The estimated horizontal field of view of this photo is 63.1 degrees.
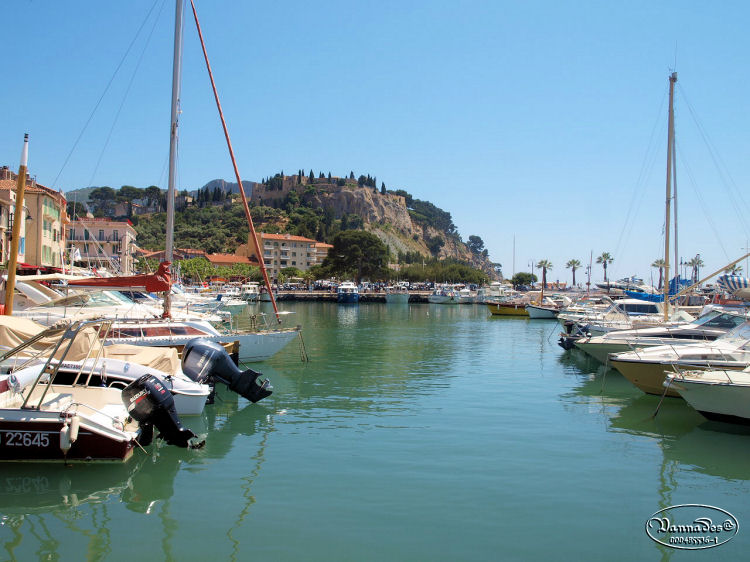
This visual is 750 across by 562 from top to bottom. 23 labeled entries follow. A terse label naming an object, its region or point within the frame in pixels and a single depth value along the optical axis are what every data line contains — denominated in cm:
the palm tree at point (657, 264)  12609
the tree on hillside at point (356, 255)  13762
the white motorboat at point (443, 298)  12619
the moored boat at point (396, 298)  12588
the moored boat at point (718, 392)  1639
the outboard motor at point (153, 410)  1352
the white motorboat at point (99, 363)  1452
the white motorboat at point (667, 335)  2591
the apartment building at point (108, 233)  10019
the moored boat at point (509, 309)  7894
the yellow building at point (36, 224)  4478
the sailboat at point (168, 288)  2278
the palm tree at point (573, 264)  16600
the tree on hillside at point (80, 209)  17781
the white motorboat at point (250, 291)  10415
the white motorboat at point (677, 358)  1971
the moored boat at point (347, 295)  11138
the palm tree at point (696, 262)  13608
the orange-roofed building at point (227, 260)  15000
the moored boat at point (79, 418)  1196
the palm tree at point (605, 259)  15425
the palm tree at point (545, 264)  15977
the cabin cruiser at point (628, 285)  8050
